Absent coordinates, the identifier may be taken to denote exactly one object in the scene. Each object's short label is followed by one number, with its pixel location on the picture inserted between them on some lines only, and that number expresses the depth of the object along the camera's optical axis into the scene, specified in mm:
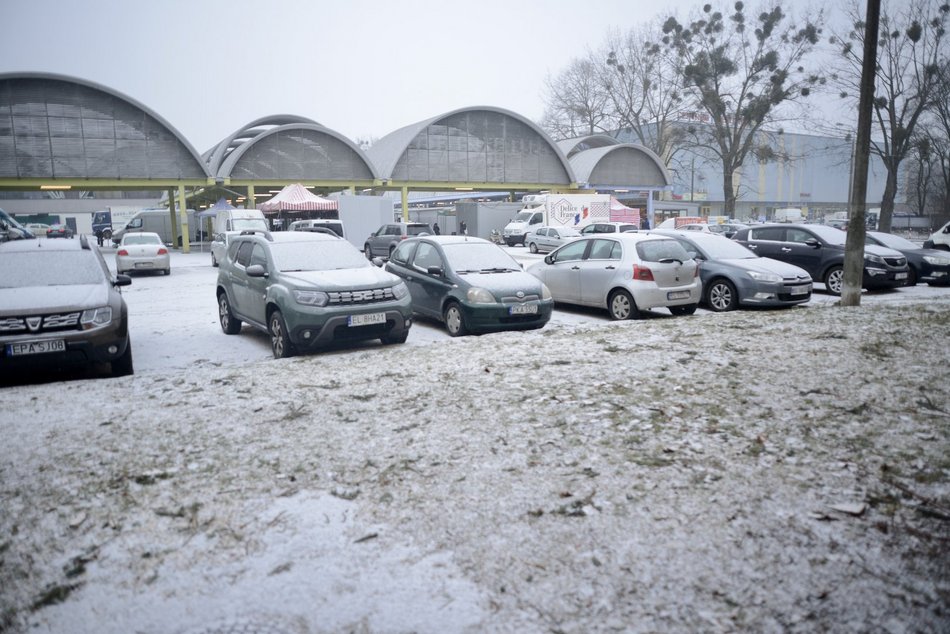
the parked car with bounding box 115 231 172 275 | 20359
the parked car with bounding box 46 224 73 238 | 49719
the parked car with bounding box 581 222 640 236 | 29938
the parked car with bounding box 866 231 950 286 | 15281
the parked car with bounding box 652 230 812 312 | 11430
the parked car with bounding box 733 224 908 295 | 14031
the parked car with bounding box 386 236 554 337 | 9523
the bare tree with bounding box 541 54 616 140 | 51938
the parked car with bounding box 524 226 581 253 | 30031
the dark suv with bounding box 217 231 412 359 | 7941
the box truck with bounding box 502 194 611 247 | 34094
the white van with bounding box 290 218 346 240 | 26750
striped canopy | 31688
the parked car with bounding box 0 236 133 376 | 6457
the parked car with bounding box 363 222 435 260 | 26609
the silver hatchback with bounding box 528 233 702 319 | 10805
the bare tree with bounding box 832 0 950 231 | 33156
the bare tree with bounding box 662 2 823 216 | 39188
